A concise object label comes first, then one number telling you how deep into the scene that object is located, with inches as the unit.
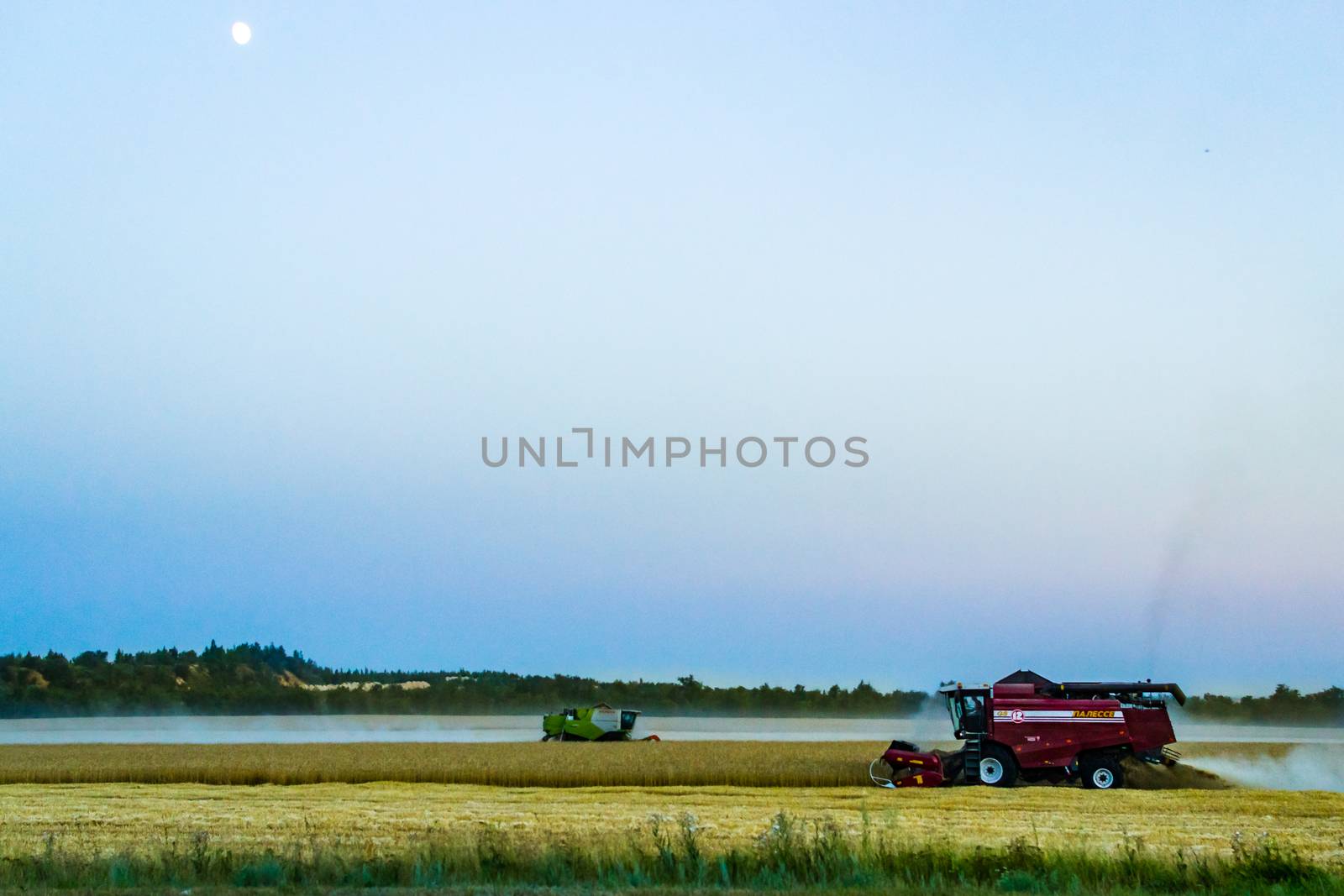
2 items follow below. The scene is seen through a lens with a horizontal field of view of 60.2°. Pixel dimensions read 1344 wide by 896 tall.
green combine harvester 1968.5
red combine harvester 1095.6
